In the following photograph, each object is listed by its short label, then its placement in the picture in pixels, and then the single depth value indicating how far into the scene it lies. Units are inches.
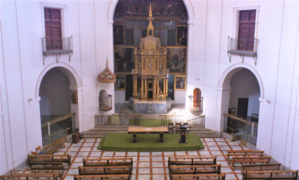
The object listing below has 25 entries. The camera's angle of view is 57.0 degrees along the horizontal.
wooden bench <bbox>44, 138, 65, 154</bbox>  607.9
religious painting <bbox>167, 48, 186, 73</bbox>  911.8
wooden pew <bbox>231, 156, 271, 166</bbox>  532.7
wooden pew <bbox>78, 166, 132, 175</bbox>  477.4
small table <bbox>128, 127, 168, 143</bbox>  630.0
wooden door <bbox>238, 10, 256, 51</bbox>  619.8
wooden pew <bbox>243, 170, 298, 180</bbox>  454.9
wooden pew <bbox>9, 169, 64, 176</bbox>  472.4
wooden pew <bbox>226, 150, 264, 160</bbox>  563.8
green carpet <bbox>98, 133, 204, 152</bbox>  629.3
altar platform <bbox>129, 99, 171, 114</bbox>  830.5
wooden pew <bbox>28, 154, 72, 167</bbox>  530.6
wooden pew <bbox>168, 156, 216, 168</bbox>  521.2
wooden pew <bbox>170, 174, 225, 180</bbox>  452.1
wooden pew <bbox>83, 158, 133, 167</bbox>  507.2
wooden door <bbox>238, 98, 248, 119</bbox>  816.3
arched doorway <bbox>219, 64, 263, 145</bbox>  699.4
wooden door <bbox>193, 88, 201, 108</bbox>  759.1
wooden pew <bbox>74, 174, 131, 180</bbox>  445.1
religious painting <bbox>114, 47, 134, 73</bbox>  912.9
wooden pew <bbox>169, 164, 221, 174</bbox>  484.7
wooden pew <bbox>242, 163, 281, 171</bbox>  502.0
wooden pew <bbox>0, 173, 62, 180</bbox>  448.2
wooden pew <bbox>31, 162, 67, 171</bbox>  516.1
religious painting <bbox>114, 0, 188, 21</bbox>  892.6
